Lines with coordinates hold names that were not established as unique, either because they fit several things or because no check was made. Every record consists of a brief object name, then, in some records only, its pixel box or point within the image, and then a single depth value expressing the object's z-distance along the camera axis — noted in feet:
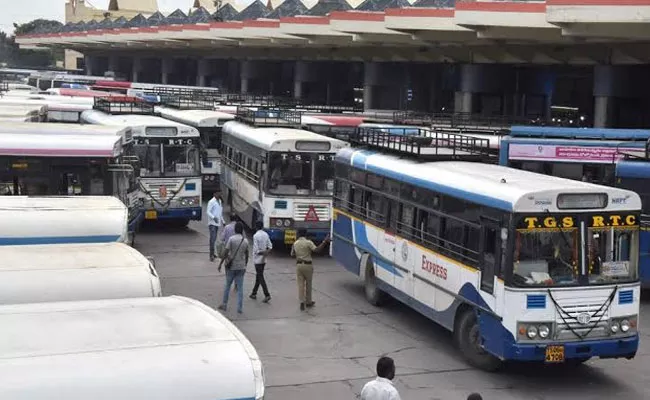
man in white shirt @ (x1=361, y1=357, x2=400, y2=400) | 24.20
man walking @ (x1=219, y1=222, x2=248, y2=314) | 48.65
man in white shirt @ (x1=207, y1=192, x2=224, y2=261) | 64.90
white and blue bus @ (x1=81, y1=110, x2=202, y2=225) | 73.62
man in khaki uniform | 50.26
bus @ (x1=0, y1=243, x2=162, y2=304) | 25.25
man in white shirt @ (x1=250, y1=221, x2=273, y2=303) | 52.01
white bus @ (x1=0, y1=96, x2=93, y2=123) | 96.07
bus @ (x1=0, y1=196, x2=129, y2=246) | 36.63
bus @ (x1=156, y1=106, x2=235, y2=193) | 95.04
